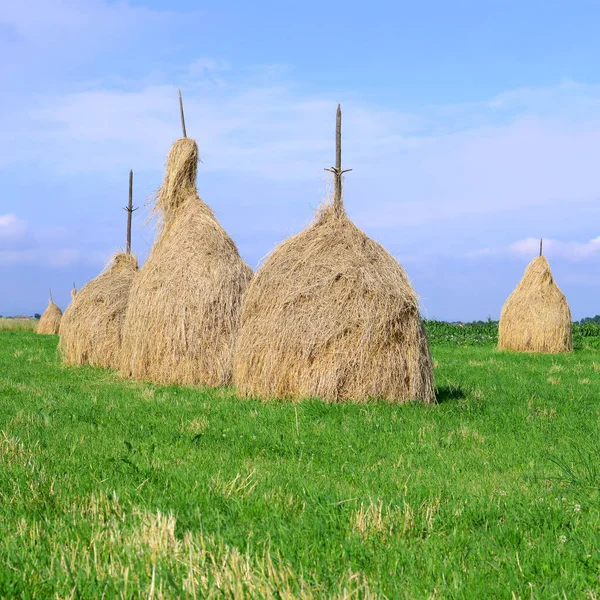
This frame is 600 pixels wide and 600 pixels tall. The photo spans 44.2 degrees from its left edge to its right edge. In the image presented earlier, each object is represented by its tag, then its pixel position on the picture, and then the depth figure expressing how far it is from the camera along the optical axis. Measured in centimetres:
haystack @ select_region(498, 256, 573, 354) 2528
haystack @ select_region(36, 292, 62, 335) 3862
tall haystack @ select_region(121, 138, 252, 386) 1409
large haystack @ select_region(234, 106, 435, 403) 1082
